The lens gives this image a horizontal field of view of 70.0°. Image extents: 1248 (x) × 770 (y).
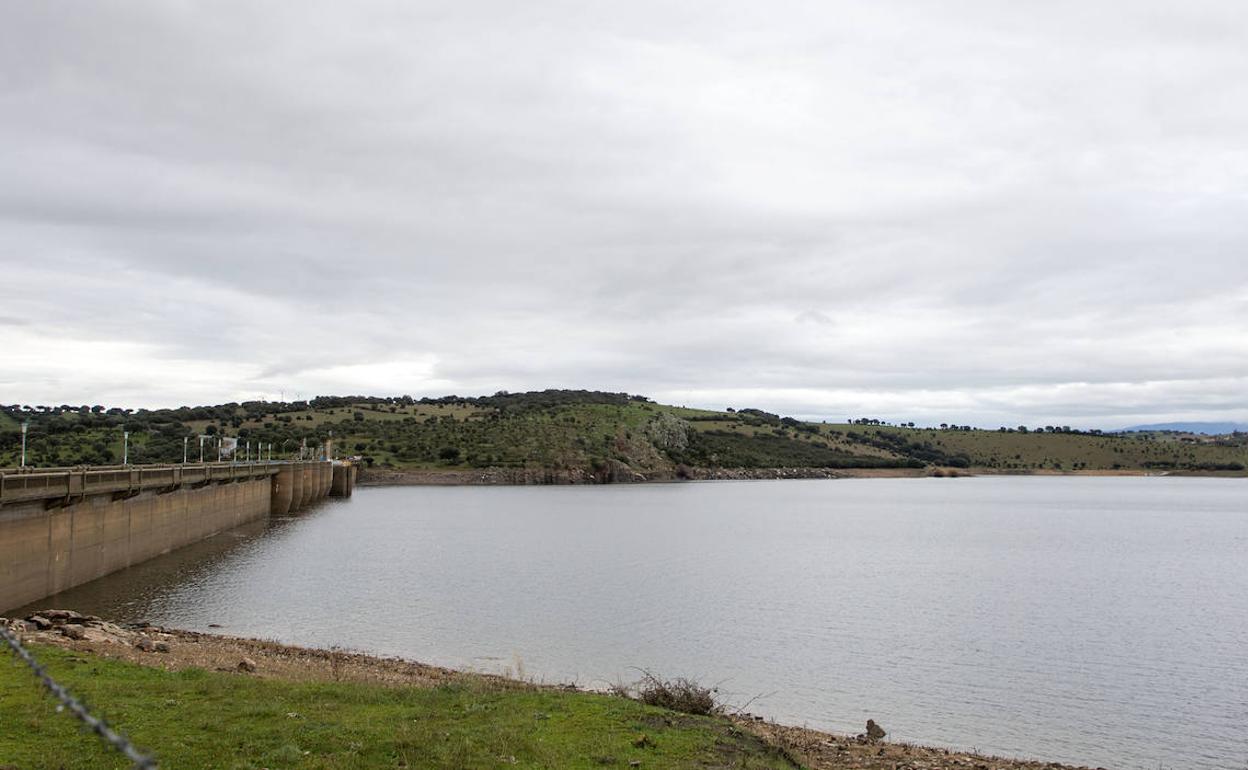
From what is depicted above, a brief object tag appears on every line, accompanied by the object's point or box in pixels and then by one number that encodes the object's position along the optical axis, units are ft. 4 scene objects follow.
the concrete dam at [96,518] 101.76
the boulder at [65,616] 80.64
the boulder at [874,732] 60.49
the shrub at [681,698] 55.42
